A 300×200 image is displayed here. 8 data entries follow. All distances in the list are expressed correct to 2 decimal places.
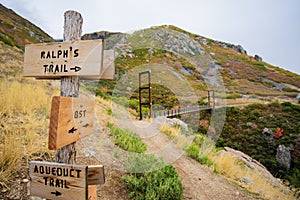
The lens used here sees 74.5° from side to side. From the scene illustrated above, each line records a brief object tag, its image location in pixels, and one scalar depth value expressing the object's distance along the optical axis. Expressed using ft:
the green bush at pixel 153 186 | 9.26
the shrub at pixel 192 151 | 18.30
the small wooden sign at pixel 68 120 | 4.88
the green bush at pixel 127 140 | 14.12
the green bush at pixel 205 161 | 17.37
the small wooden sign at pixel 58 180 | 5.26
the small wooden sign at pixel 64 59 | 5.55
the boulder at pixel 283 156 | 37.83
